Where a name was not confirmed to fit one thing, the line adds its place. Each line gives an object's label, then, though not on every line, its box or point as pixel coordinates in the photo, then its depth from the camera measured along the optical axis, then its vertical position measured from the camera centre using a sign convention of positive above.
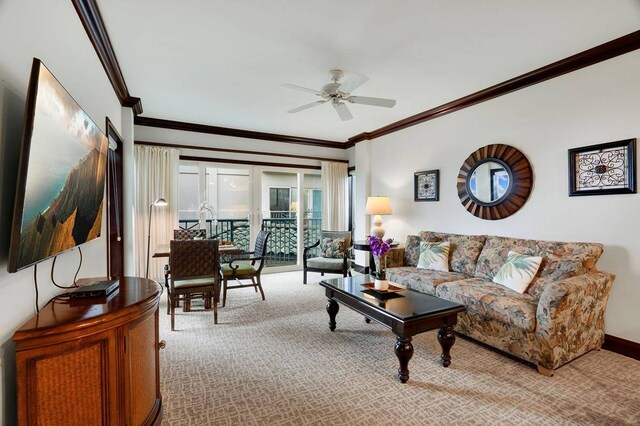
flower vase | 2.93 -0.67
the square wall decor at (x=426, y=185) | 4.61 +0.46
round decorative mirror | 3.53 +0.42
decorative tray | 2.92 -0.72
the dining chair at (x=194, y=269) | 3.32 -0.60
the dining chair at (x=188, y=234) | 4.56 -0.28
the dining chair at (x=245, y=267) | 4.12 -0.72
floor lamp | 4.19 +0.08
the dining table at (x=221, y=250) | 3.62 -0.44
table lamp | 5.06 +0.13
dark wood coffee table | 2.30 -0.79
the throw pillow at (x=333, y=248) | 5.26 -0.57
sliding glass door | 5.39 +0.19
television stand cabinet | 1.11 -0.60
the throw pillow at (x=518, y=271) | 2.92 -0.55
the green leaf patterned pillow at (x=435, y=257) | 3.90 -0.54
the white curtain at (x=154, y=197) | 4.85 +0.29
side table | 5.05 -0.55
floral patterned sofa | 2.38 -0.76
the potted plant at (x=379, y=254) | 2.90 -0.38
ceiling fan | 3.13 +1.26
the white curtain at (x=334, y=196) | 6.45 +0.41
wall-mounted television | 1.12 +0.17
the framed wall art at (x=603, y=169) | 2.69 +0.43
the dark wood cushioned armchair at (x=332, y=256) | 4.98 -0.71
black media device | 1.52 -0.38
